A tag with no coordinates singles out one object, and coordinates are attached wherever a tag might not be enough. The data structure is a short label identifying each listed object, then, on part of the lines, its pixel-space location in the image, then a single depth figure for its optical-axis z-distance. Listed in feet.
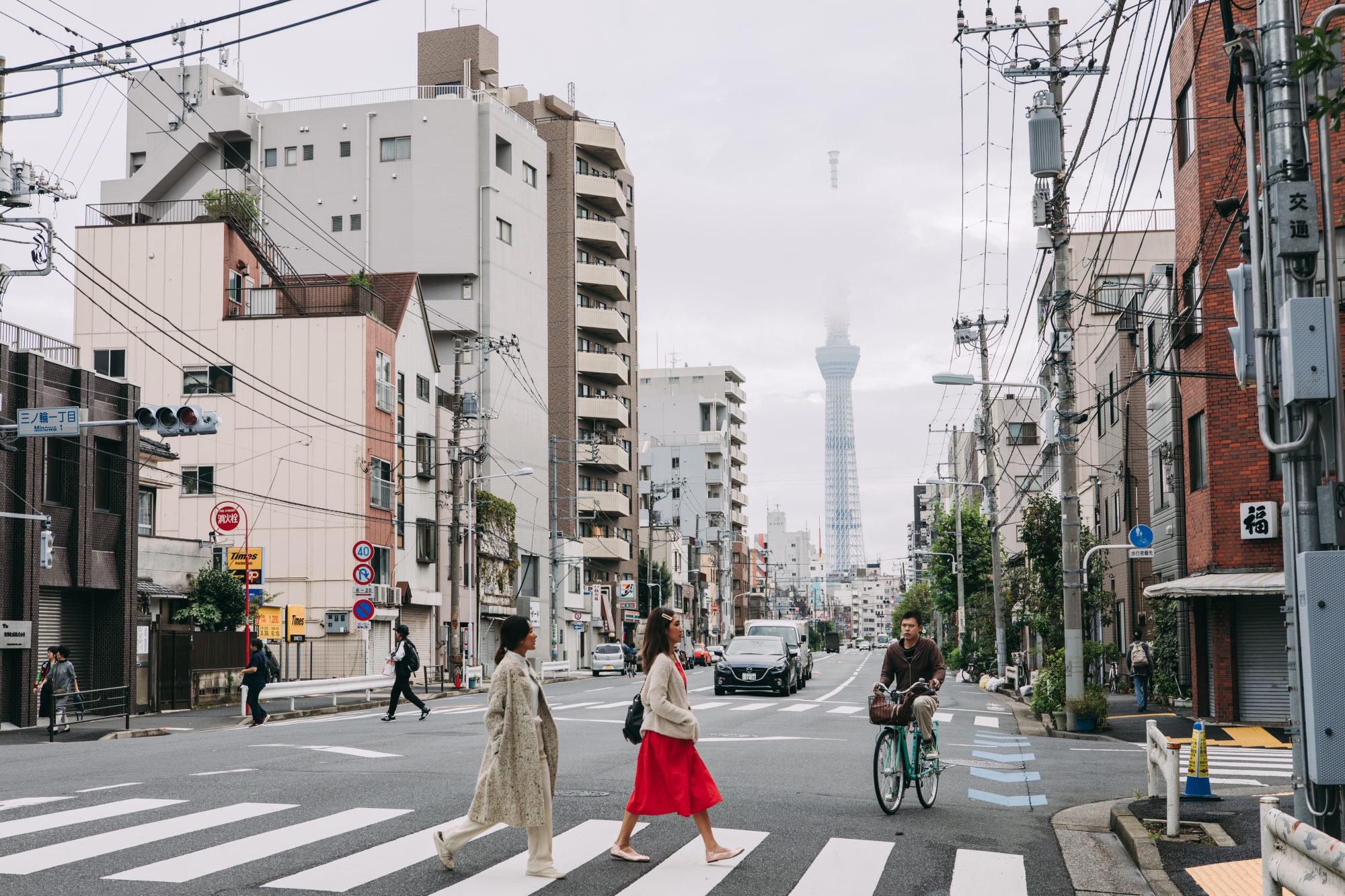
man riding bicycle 37.78
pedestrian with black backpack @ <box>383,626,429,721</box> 79.51
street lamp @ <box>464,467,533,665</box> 158.30
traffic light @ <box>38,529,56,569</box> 89.45
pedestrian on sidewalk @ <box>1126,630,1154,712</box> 95.66
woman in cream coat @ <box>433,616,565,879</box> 26.91
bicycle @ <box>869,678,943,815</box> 36.88
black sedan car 112.47
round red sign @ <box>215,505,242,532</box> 98.68
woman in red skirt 28.53
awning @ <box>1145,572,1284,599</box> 74.38
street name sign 71.31
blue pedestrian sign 83.49
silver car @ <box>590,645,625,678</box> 194.08
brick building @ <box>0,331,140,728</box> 88.22
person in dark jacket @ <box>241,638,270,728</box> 83.10
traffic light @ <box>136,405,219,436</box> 67.62
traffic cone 38.27
